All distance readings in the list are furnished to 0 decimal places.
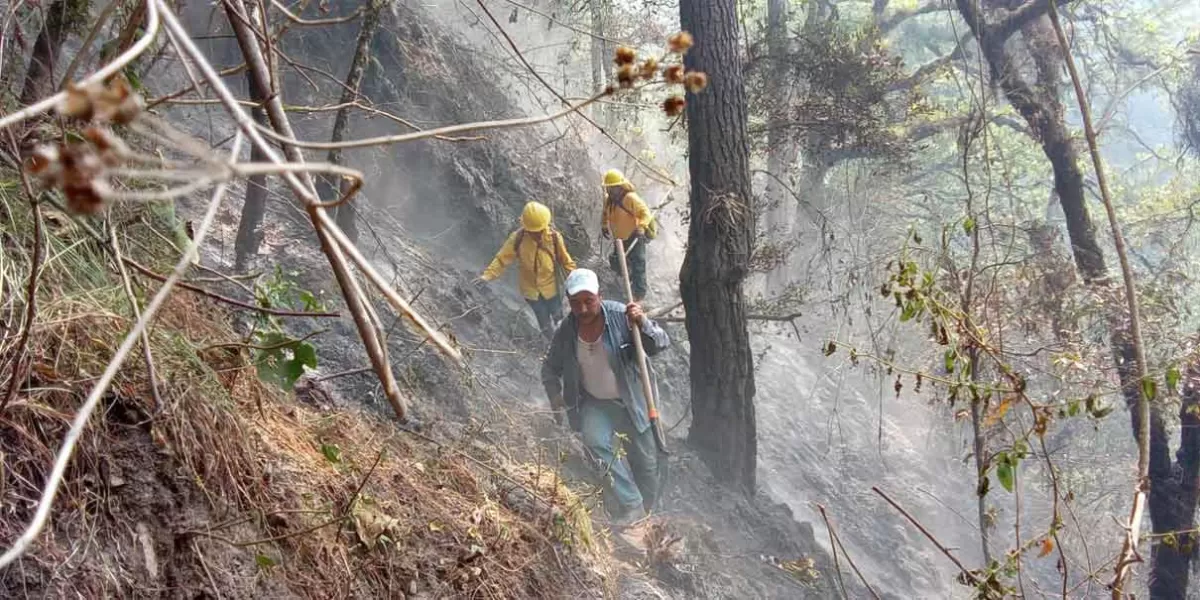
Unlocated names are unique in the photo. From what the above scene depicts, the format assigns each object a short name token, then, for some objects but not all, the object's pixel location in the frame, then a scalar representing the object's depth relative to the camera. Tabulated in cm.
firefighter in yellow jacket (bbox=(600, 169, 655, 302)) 775
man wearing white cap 596
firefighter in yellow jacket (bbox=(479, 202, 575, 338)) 776
